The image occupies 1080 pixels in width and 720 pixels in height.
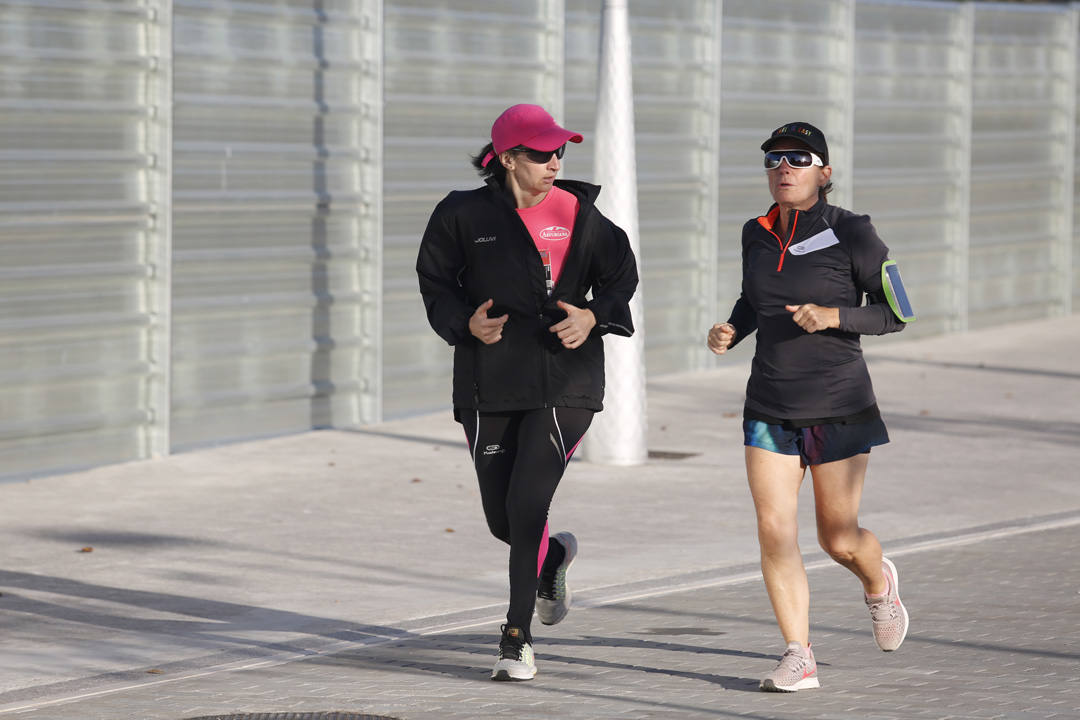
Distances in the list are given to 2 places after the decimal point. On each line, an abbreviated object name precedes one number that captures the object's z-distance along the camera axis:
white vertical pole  26.42
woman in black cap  14.37
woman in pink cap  14.78
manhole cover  13.61
